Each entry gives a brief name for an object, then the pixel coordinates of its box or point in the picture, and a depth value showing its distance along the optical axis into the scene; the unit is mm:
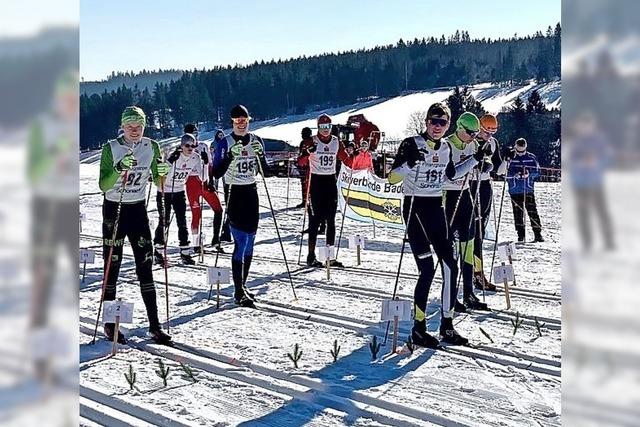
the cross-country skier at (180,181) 9789
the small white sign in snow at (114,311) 5277
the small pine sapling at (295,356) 4965
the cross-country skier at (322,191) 8852
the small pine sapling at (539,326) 5739
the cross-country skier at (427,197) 5277
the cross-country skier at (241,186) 6676
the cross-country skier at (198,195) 9844
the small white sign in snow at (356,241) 9062
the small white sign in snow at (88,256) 7514
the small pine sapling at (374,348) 5204
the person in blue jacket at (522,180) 11508
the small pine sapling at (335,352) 5125
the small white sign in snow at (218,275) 6766
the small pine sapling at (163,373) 4586
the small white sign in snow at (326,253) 8008
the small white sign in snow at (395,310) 5250
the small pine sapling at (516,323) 5828
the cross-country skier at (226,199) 6758
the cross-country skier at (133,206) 5254
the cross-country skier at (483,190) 7145
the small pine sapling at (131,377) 4523
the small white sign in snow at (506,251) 7109
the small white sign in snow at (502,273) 6418
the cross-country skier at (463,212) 6301
